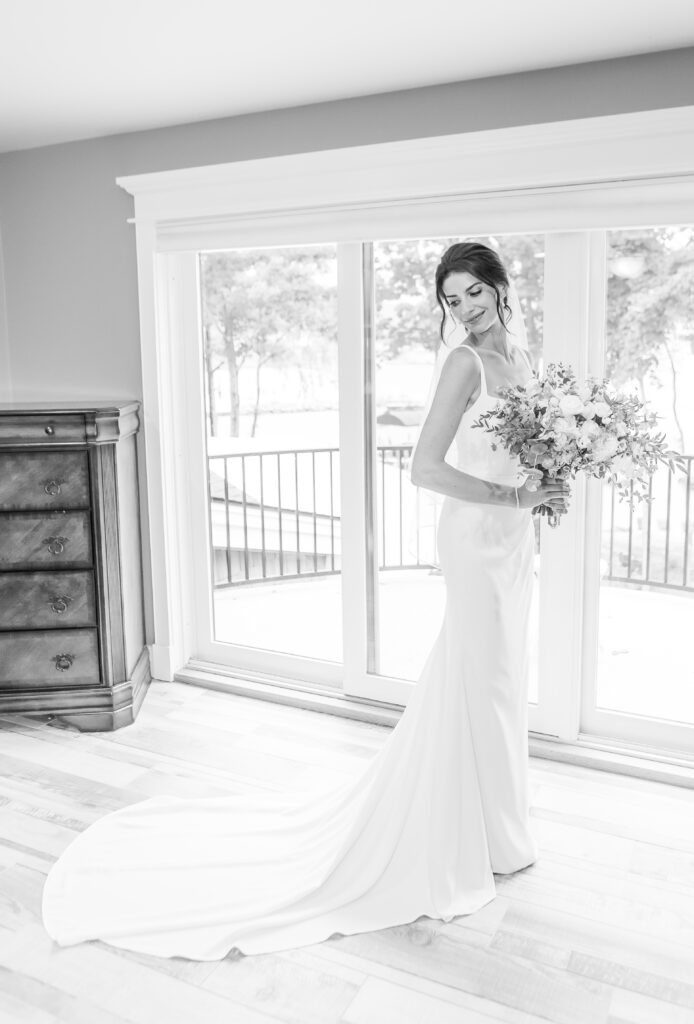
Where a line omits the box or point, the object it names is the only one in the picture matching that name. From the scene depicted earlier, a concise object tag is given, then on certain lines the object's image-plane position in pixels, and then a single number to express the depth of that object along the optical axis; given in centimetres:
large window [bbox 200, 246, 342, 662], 357
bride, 229
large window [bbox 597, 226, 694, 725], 293
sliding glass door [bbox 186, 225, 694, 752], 299
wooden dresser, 335
